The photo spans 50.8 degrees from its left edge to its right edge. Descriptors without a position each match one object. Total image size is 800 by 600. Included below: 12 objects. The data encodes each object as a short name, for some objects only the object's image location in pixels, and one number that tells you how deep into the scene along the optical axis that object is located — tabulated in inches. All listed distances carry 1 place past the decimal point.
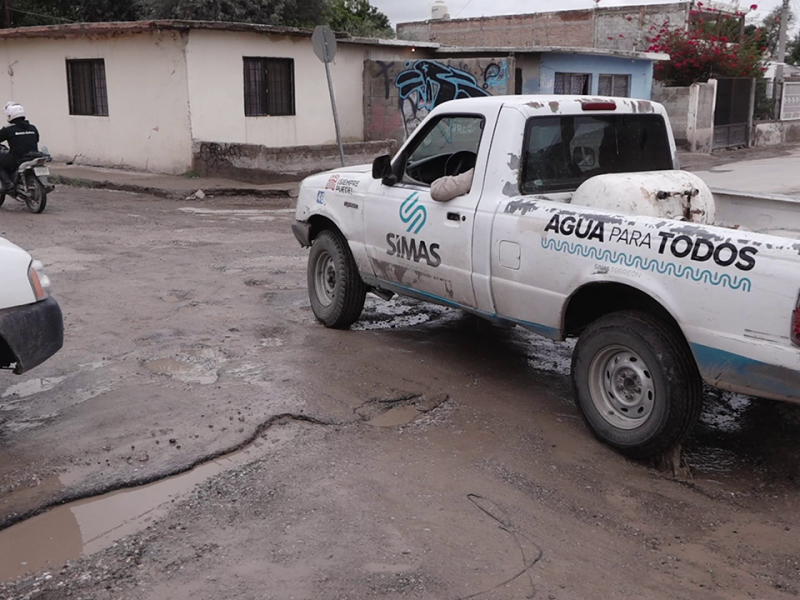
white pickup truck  156.5
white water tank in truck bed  190.4
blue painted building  840.3
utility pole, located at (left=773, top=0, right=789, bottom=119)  1343.5
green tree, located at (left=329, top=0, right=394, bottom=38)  1318.9
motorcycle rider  497.7
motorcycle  504.4
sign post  544.1
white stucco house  685.9
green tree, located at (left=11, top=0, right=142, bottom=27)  1165.7
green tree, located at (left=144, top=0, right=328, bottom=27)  964.0
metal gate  1075.9
